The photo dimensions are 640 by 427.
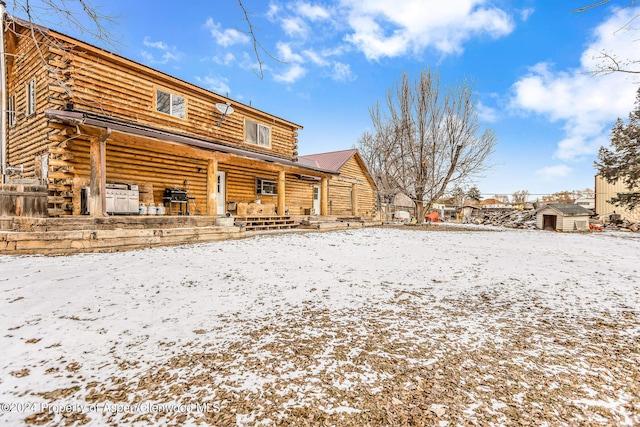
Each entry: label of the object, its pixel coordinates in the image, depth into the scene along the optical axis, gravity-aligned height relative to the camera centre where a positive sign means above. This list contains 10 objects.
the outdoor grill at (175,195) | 9.70 +0.43
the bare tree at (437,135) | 14.49 +4.02
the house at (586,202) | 31.36 +0.83
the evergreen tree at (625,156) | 16.16 +3.31
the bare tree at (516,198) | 24.53 +1.10
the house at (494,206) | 26.08 +0.25
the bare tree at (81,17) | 2.34 +1.75
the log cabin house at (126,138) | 7.24 +2.01
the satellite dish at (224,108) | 11.51 +4.27
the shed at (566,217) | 14.37 -0.47
